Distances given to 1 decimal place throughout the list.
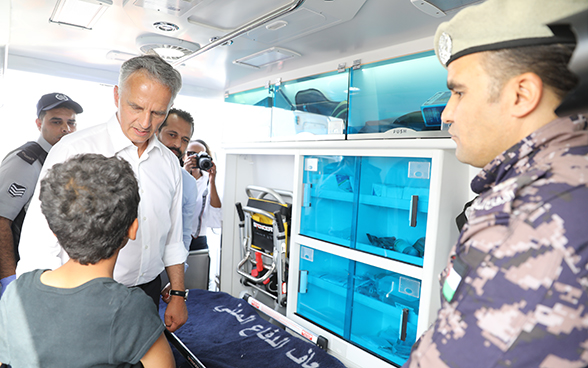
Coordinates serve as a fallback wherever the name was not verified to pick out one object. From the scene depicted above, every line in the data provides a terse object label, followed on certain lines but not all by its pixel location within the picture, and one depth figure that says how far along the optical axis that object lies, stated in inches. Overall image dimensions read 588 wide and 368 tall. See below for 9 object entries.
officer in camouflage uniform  20.7
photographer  149.8
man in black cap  88.0
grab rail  71.3
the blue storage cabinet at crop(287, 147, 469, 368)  82.5
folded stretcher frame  127.8
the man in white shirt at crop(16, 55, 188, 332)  63.7
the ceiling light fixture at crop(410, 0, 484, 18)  68.5
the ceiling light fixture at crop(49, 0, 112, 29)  84.9
